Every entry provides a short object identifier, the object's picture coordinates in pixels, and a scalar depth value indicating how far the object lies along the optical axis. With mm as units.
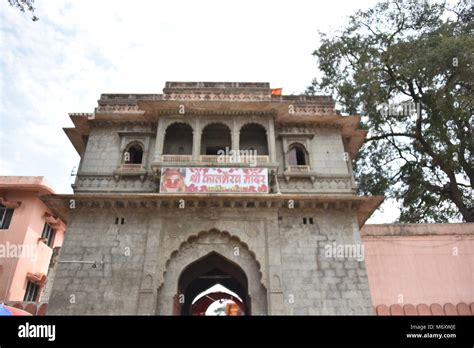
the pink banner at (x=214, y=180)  13570
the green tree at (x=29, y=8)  10125
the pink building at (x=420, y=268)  14461
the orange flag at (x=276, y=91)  19017
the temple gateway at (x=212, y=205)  12422
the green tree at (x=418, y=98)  18984
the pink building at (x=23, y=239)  18359
